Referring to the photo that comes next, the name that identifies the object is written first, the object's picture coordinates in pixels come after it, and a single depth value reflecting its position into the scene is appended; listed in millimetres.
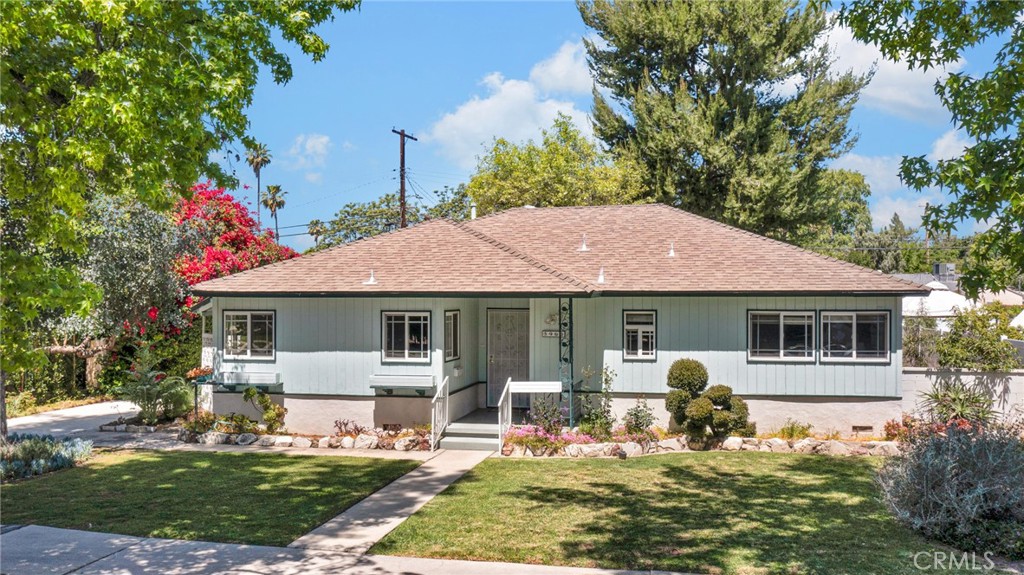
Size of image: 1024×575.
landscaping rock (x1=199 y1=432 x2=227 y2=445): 16219
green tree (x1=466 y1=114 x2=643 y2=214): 30656
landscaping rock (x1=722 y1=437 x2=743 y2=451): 14938
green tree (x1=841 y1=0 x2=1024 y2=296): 9266
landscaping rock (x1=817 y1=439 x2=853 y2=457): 14570
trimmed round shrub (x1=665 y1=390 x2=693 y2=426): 15430
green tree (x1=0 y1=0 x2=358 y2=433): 7227
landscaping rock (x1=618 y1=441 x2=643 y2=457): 14596
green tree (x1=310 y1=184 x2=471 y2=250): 46278
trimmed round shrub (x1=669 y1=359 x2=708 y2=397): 15633
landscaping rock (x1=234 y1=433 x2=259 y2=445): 16062
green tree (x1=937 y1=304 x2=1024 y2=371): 15859
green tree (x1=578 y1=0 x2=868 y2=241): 29516
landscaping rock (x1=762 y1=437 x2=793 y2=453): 14797
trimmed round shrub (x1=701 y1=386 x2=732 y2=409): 15461
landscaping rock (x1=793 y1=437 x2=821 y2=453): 14742
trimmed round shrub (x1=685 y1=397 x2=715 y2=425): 14852
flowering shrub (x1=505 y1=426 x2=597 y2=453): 14539
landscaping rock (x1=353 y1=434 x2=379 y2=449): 15500
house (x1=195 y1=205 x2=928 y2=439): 15750
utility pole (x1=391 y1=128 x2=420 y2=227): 31375
